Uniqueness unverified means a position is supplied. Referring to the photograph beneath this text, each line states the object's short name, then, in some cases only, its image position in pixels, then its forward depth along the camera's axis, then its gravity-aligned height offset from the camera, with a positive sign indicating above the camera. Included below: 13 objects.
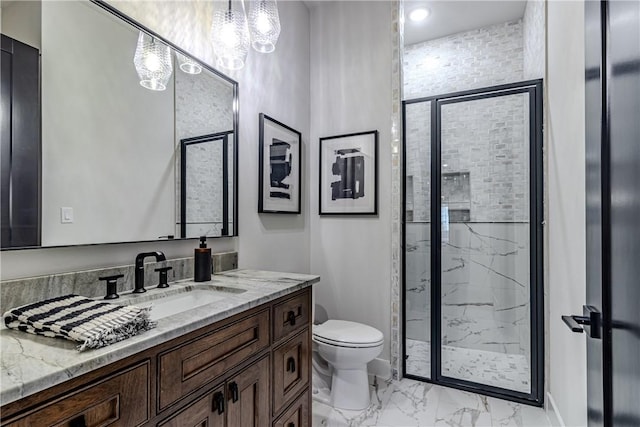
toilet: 1.99 -0.86
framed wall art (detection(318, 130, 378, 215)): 2.51 +0.31
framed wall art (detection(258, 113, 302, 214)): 2.16 +0.32
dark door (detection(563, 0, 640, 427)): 0.63 +0.00
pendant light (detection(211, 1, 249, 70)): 1.68 +0.91
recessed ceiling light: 2.80 +1.69
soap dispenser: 1.53 -0.23
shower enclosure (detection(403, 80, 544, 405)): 2.21 -0.17
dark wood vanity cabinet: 0.66 -0.44
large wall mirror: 1.03 +0.32
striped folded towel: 0.72 -0.24
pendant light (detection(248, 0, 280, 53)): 1.76 +1.01
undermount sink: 1.23 -0.33
